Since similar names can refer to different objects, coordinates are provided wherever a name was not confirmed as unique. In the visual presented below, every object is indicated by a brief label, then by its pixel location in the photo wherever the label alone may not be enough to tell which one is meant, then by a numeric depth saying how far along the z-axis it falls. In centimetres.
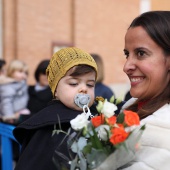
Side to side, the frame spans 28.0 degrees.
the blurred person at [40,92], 389
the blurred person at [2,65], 494
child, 177
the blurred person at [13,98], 417
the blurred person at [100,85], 419
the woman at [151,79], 141
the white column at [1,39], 872
